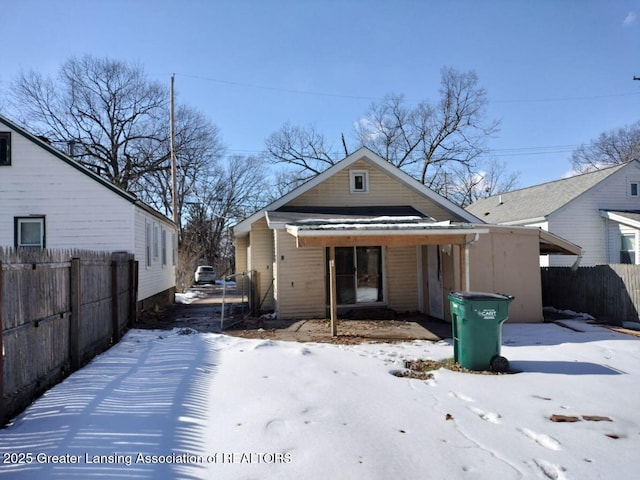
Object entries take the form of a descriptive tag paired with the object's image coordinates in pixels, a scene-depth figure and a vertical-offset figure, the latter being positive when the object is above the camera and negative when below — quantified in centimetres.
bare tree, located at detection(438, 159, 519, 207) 4016 +584
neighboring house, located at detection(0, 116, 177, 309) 1180 +159
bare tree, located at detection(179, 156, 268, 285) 4112 +459
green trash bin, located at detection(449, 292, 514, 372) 642 -114
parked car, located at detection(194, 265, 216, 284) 3341 -129
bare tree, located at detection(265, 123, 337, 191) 3691 +838
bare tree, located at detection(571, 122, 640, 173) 3991 +965
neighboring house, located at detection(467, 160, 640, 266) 1938 +164
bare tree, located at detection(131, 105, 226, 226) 3622 +760
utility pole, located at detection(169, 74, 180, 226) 2375 +497
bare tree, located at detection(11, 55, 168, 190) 3294 +971
